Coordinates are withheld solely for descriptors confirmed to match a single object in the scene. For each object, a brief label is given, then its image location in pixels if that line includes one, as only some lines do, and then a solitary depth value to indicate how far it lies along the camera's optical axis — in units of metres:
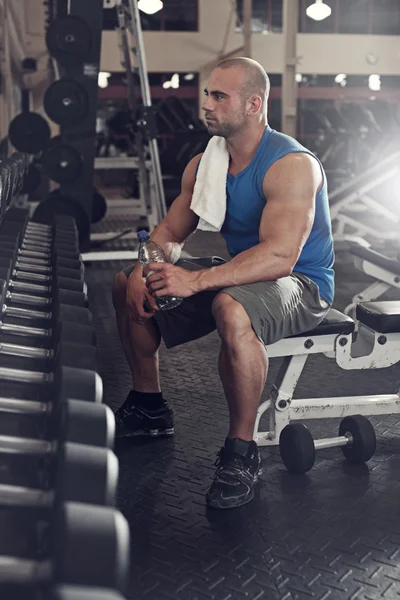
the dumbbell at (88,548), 0.82
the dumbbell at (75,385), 1.19
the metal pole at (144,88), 4.73
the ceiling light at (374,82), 12.07
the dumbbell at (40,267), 2.01
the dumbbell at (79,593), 0.79
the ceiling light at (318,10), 9.26
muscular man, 1.76
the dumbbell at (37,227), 2.73
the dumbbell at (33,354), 1.36
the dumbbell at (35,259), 2.12
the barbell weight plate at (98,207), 5.60
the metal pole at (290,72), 5.58
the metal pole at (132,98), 5.32
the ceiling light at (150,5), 8.72
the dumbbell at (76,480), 0.95
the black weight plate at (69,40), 4.37
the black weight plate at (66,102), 4.46
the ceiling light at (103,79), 11.40
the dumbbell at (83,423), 1.05
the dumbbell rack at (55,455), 0.84
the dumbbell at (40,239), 2.45
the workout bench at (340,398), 1.92
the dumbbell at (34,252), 2.24
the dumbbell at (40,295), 1.74
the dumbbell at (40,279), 1.87
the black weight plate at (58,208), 4.63
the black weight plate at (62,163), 4.58
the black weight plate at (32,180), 5.67
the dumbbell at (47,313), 1.56
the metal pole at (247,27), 6.44
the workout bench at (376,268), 3.05
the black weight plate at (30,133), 4.89
